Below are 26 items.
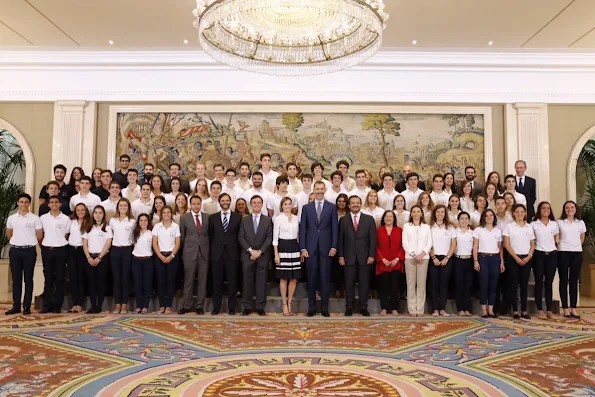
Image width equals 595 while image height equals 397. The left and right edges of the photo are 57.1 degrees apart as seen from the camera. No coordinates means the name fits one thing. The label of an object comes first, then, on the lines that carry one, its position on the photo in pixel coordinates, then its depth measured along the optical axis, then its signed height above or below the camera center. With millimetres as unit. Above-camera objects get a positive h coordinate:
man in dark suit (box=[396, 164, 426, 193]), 9820 +959
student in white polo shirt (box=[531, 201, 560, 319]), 7902 -223
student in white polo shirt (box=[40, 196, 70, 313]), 8031 -274
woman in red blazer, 7902 -327
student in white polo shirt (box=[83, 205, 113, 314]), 7945 -222
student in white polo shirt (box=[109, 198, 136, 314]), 7953 -263
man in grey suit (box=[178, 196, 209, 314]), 7945 -180
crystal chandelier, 5883 +2462
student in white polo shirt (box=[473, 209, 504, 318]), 7785 -285
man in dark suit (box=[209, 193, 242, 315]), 7887 -191
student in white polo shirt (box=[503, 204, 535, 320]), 7840 -141
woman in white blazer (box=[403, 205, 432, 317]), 7871 -265
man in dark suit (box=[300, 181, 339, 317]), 7848 -6
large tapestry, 10969 +1977
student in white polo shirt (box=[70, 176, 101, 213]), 8656 +631
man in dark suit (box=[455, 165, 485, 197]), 9438 +965
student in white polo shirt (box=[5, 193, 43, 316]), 7957 -216
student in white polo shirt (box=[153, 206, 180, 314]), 7934 -255
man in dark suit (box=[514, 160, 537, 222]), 9617 +958
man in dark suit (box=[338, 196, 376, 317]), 7828 -186
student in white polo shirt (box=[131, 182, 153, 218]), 8492 +536
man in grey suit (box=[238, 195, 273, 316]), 7852 -184
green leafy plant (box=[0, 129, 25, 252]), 11156 +1404
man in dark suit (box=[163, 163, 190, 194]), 9228 +936
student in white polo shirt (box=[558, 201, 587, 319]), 7926 -209
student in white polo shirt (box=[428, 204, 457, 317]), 7906 -238
